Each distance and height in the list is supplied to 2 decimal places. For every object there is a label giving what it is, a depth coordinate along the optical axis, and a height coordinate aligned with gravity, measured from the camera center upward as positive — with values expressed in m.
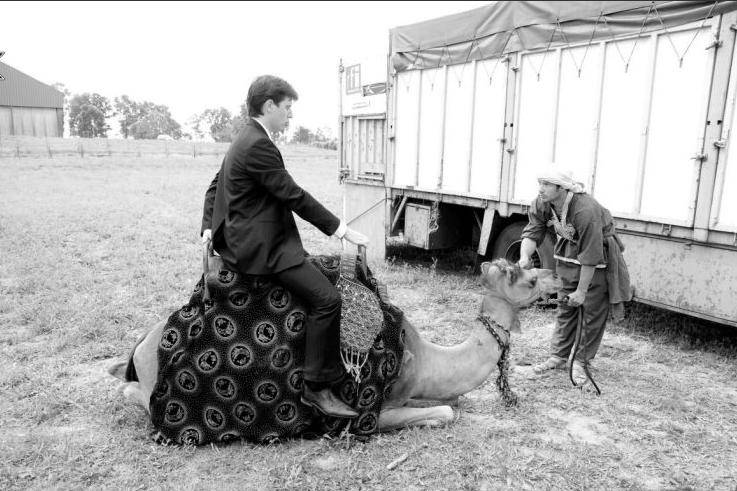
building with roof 41.06 +1.94
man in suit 3.15 -0.43
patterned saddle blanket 3.39 -1.32
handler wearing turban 4.12 -0.78
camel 3.54 -1.31
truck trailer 4.89 +0.22
